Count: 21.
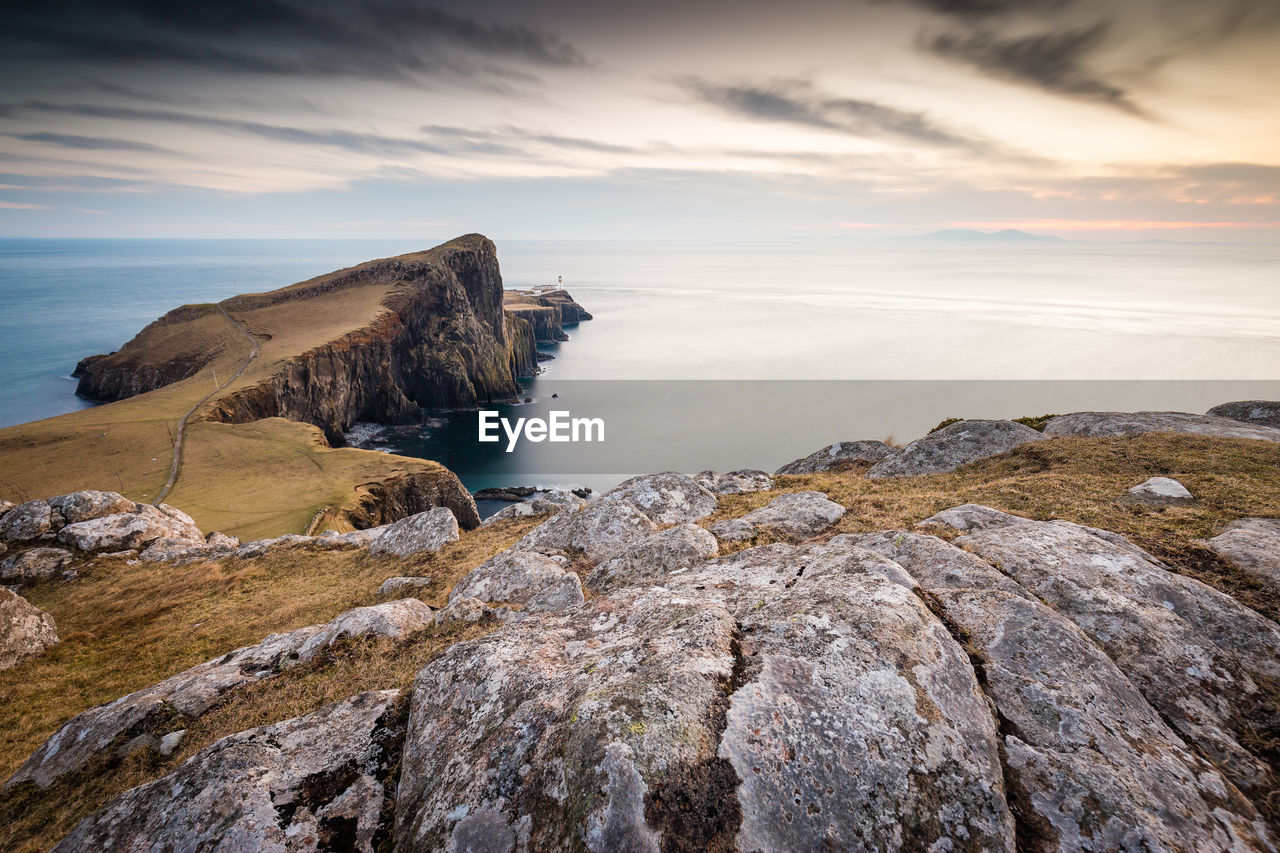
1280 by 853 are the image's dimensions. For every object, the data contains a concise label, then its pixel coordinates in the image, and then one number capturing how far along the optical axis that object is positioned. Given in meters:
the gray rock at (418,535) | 27.50
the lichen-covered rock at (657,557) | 16.20
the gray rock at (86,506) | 32.06
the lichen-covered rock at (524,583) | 15.73
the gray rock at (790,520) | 17.67
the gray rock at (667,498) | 24.09
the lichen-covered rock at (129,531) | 30.80
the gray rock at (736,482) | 28.23
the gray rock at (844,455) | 33.47
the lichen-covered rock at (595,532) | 21.31
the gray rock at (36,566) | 28.00
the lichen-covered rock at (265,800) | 7.04
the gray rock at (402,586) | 21.61
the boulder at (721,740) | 6.11
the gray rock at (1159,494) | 16.09
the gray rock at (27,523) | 30.27
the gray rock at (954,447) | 27.02
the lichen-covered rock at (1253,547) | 10.81
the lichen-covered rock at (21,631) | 19.31
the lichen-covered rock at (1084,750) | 6.06
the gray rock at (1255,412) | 30.31
